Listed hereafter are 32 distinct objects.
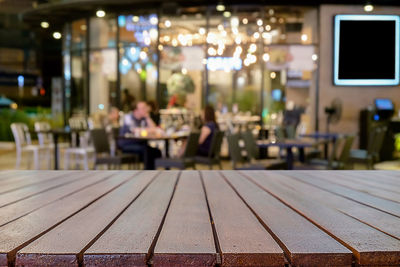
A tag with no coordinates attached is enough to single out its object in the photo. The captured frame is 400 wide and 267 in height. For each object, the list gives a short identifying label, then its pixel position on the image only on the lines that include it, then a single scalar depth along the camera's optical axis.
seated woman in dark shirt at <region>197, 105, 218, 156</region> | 6.88
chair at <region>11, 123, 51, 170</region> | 8.18
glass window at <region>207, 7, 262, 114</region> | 11.12
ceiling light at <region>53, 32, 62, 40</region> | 14.80
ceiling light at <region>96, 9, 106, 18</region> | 11.94
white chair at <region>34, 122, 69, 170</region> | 8.63
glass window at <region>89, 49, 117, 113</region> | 12.09
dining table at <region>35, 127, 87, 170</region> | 7.50
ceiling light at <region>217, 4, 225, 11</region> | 10.97
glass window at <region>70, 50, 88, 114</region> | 12.92
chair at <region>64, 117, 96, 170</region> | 8.39
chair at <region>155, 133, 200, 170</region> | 6.21
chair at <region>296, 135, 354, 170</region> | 5.83
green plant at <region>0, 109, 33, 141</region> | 14.49
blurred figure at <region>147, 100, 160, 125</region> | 9.08
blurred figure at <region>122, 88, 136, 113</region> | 11.87
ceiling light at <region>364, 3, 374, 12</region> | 10.58
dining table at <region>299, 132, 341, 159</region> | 8.55
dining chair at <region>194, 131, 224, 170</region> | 6.67
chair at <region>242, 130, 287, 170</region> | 5.74
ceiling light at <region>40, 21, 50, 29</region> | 13.87
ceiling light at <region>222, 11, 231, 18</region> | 11.12
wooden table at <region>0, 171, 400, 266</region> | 1.01
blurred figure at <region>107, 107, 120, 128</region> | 11.69
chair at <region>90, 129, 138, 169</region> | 6.45
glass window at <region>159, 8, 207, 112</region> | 11.25
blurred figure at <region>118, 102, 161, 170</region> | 7.24
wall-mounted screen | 10.84
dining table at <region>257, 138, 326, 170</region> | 5.44
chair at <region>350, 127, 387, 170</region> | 6.79
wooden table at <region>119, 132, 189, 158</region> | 6.34
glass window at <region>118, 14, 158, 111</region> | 11.52
